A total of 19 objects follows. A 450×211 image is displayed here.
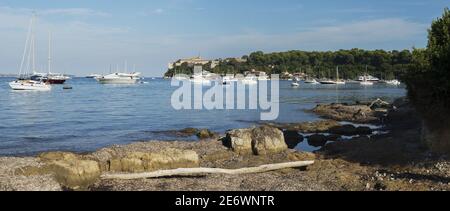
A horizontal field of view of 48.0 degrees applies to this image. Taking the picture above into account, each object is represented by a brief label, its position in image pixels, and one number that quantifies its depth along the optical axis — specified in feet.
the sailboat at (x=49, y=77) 374.63
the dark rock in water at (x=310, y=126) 121.90
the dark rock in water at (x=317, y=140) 100.87
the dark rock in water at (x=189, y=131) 121.62
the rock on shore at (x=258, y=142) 83.05
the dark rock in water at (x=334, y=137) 104.84
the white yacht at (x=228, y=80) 539.29
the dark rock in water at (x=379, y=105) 185.31
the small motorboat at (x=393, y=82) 590.51
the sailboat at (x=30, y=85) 321.73
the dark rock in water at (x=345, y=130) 114.42
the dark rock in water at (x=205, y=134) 113.19
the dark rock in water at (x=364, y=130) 115.36
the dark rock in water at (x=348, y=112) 151.33
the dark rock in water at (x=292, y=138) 100.79
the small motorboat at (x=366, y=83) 575.34
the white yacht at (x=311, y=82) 622.99
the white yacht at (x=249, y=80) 558.15
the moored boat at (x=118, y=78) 516.73
